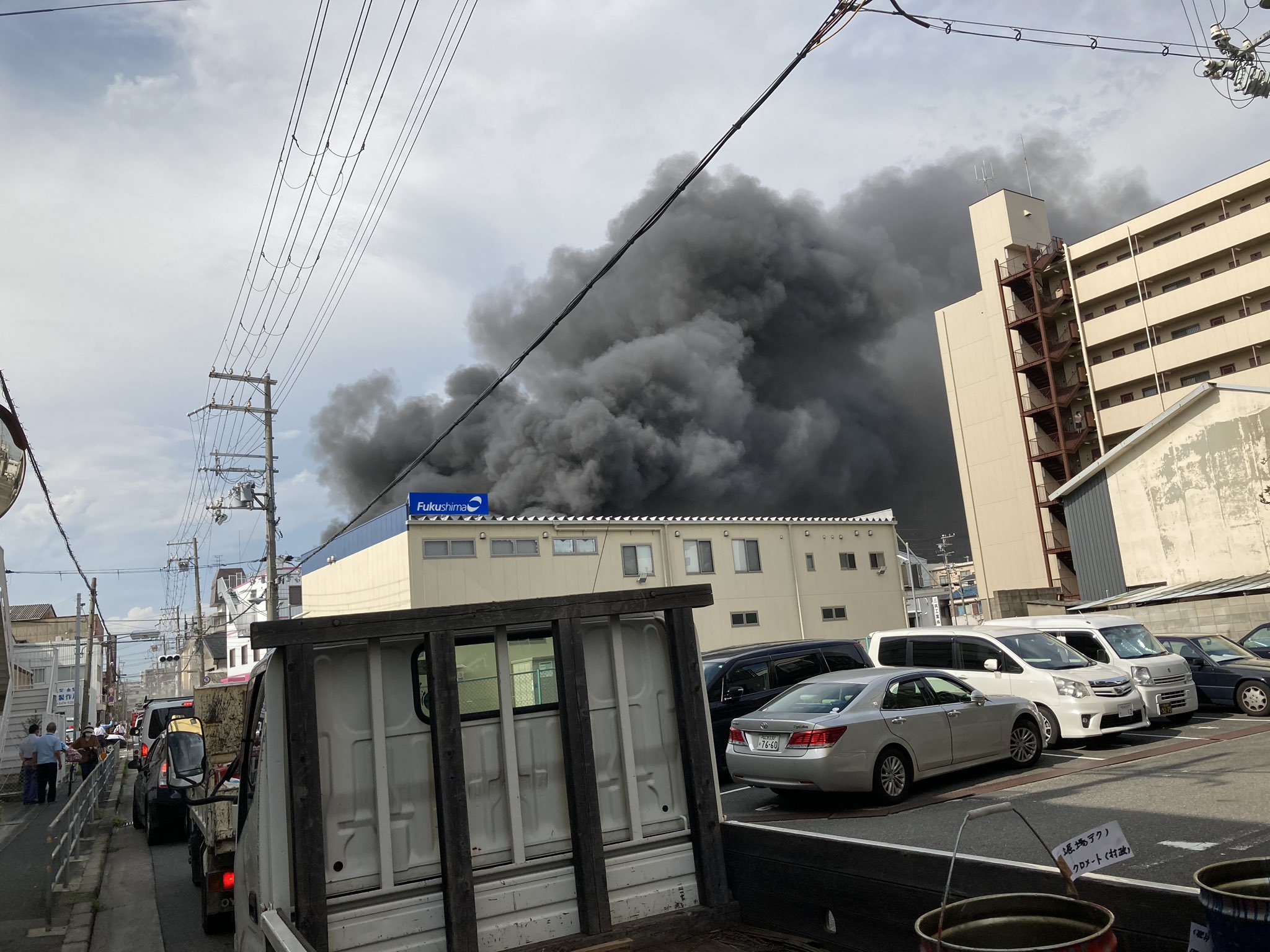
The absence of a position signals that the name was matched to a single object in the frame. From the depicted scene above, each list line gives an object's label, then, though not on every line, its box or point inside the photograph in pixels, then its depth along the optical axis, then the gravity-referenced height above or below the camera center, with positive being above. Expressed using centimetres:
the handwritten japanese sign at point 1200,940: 242 -98
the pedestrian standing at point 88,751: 2150 -143
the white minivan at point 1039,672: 1111 -104
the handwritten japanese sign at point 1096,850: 261 -77
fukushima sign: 2577 +446
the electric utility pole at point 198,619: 4338 +298
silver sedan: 867 -127
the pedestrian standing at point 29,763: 1702 -125
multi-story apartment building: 3747 +1101
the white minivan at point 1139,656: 1223 -105
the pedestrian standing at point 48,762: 1708 -128
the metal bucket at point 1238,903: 225 -86
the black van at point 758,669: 1152 -70
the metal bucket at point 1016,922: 259 -97
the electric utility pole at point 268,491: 2302 +505
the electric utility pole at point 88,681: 3394 +37
